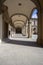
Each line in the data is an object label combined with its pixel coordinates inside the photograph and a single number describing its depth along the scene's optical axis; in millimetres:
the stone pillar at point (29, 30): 8061
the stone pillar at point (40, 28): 4247
